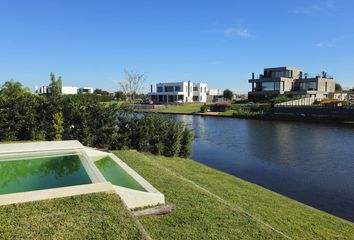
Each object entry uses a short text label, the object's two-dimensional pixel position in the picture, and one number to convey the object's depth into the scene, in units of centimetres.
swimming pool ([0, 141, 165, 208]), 542
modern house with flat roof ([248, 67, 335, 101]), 5669
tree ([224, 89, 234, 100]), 7962
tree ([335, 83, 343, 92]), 8182
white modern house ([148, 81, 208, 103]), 8125
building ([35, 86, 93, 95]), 9737
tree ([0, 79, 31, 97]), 1291
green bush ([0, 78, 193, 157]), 1227
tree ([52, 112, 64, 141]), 1252
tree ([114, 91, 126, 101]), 8269
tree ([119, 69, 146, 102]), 4403
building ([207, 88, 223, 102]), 8950
